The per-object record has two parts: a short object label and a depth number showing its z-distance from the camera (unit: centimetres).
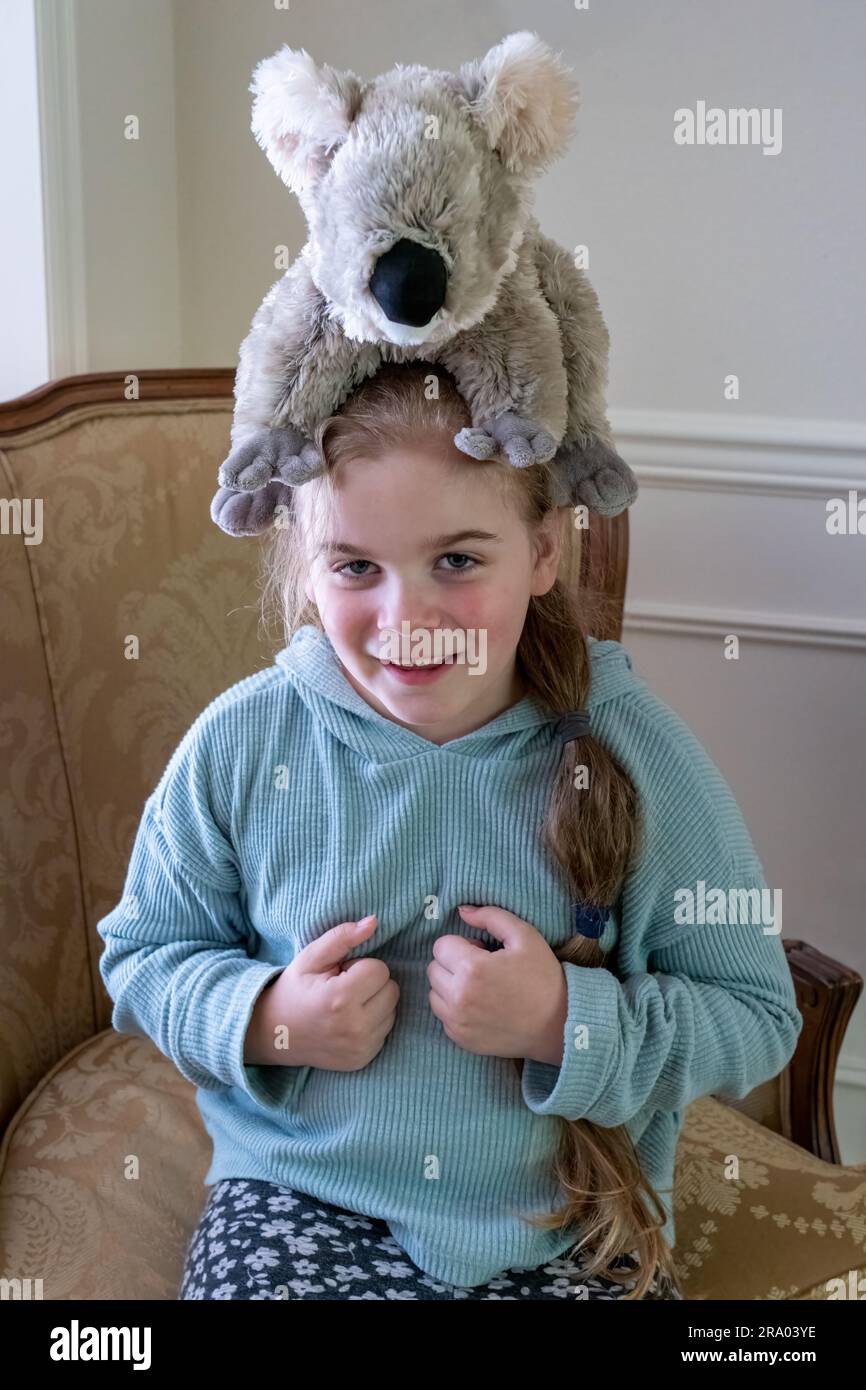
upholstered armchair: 132
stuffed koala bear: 91
